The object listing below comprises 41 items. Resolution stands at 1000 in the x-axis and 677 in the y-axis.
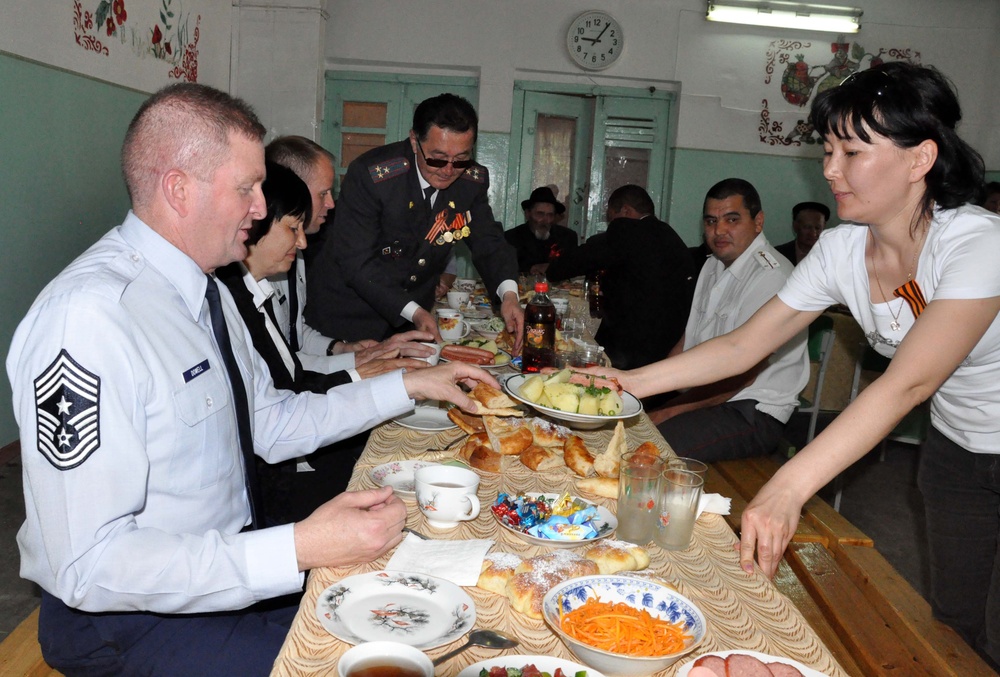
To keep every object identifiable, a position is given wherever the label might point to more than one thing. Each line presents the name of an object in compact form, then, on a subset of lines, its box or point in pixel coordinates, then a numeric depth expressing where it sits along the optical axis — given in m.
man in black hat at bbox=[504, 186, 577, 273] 7.45
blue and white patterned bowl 1.04
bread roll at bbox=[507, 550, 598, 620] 1.20
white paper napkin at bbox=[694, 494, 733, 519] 1.66
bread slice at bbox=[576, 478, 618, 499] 1.69
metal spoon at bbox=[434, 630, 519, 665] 1.10
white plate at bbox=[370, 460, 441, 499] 1.64
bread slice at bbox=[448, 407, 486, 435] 1.99
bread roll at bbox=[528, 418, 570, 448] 1.93
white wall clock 8.16
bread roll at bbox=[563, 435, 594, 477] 1.79
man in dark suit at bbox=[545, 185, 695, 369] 4.63
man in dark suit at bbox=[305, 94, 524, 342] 3.70
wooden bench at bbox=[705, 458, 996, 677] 1.88
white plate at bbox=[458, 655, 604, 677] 1.01
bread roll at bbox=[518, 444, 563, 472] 1.85
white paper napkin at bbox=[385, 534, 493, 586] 1.29
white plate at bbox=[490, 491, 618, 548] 1.42
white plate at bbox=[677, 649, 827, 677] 1.07
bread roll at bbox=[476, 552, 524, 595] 1.25
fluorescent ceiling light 7.96
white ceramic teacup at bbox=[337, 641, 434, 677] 0.97
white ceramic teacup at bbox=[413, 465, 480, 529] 1.47
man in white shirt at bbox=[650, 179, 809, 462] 3.29
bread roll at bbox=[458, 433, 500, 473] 1.81
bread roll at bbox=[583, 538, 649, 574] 1.34
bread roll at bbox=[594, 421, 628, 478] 1.77
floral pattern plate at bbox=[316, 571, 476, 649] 1.10
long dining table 1.08
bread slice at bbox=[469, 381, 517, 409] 1.98
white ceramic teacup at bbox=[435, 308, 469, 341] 3.43
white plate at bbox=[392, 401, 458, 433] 2.13
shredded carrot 1.08
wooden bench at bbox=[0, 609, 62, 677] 1.66
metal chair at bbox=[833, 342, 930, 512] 4.57
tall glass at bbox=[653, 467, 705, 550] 1.46
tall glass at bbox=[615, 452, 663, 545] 1.45
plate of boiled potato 1.94
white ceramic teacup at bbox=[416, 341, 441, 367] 2.70
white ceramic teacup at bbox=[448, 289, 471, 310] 4.48
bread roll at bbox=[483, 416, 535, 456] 1.87
